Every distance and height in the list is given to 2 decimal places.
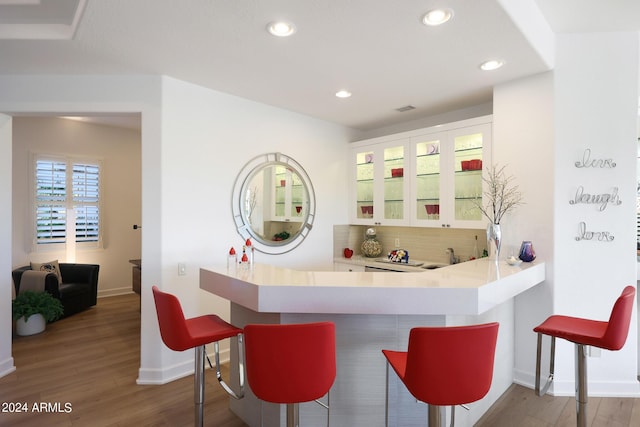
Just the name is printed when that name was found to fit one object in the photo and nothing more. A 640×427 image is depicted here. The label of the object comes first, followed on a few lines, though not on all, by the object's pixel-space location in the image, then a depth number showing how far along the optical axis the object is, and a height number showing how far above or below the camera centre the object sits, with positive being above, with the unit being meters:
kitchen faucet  4.03 -0.53
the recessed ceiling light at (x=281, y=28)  2.19 +1.16
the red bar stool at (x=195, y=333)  1.91 -0.69
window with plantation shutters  5.32 +0.21
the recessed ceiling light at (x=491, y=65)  2.72 +1.15
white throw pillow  4.78 -0.76
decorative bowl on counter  2.70 -0.38
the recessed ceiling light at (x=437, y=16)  2.05 +1.16
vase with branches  3.05 +0.14
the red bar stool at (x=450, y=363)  1.49 -0.65
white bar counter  1.85 -0.52
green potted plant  4.07 -1.17
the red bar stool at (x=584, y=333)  1.95 -0.71
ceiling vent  3.91 +1.17
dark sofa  4.64 -1.04
